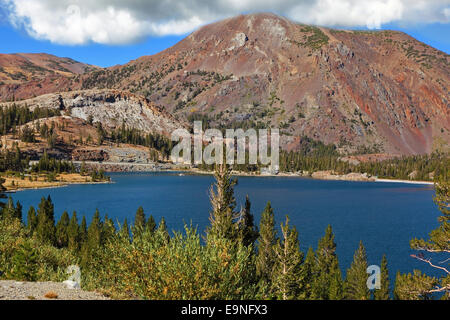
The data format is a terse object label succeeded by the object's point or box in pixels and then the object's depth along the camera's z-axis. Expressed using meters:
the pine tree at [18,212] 75.66
